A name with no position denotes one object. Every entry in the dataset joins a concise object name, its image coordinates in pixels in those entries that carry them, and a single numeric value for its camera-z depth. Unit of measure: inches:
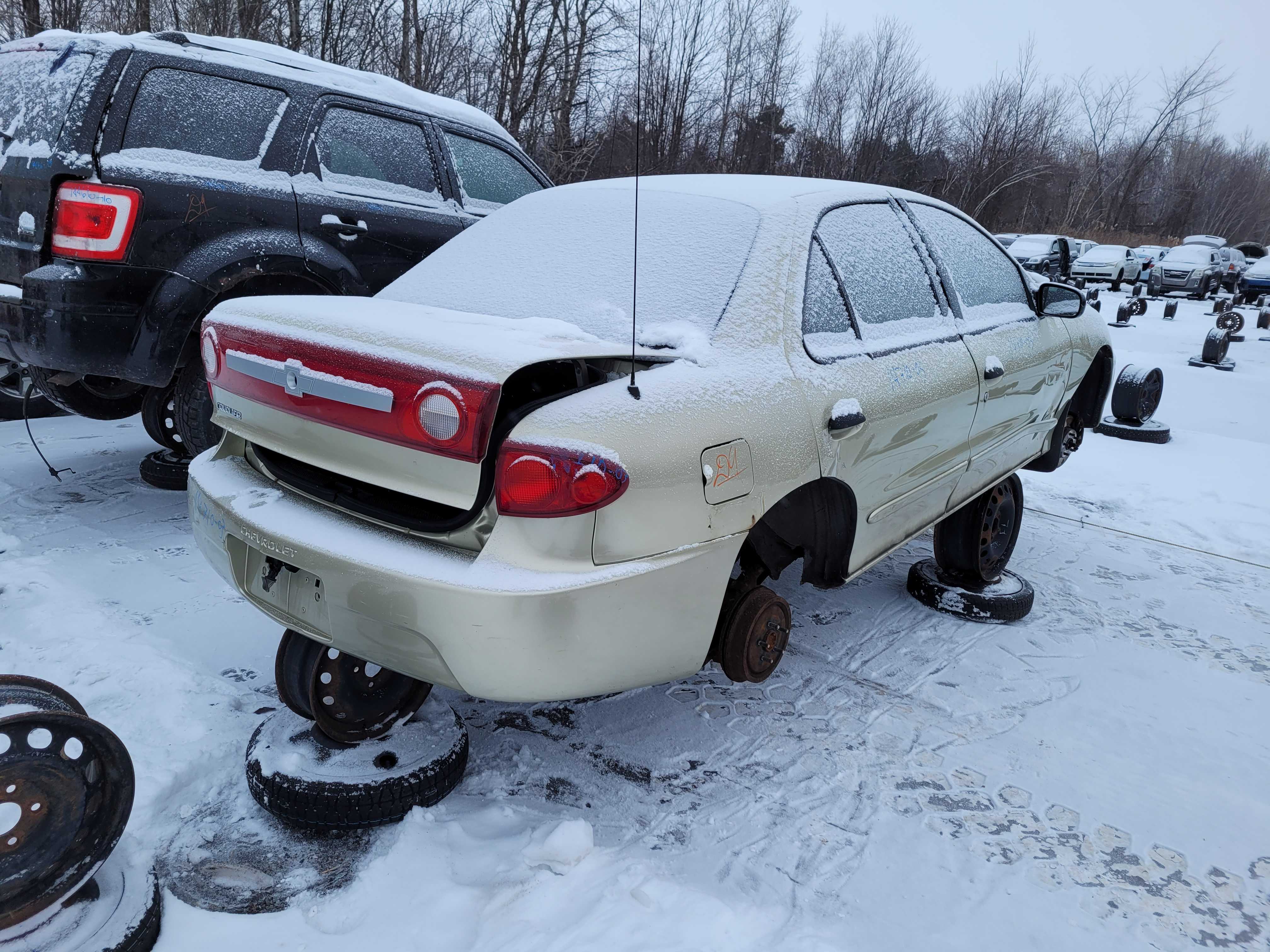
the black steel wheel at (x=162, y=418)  158.7
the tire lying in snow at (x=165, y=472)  165.3
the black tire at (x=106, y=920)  60.6
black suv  124.2
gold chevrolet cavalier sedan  66.9
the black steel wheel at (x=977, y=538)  143.3
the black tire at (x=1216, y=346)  452.8
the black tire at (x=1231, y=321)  514.6
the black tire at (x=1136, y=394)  288.2
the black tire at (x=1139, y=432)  285.0
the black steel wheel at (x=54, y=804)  59.8
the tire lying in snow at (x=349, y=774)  79.1
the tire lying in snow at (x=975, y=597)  140.3
